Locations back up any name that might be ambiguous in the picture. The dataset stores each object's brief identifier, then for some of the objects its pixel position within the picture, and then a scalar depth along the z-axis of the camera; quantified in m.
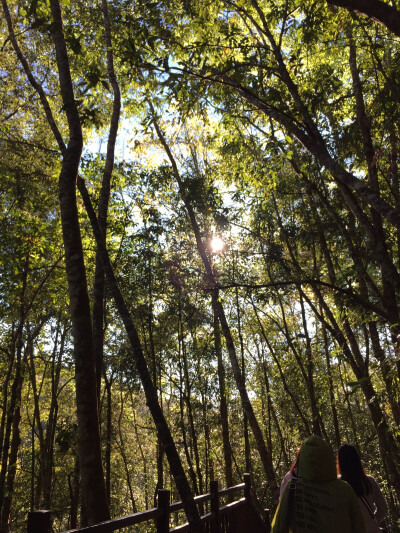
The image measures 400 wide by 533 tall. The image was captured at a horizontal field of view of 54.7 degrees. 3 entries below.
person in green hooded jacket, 2.08
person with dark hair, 2.80
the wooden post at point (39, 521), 2.08
